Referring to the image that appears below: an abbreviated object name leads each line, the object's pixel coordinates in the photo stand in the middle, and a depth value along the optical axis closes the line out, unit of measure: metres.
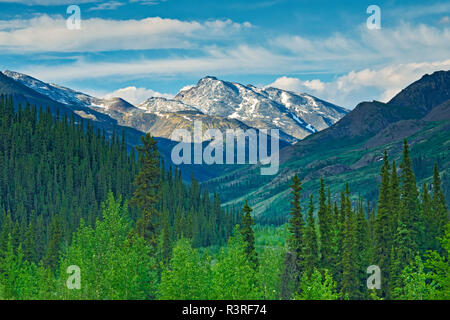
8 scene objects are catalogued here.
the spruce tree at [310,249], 101.81
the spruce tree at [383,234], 108.00
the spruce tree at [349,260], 105.00
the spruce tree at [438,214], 113.75
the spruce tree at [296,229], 101.06
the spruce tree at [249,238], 93.57
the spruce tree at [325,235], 108.00
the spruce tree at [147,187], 82.19
